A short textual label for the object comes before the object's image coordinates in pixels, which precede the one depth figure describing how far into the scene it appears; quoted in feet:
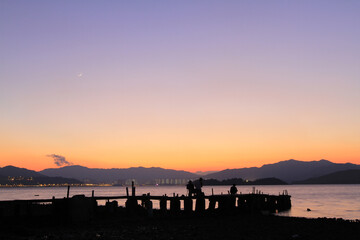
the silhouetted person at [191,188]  131.11
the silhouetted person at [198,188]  128.58
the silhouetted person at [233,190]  147.23
